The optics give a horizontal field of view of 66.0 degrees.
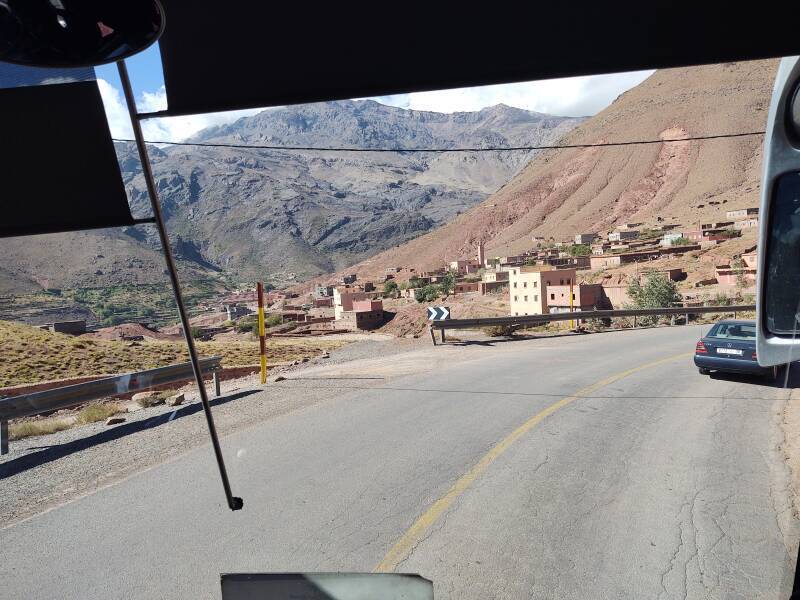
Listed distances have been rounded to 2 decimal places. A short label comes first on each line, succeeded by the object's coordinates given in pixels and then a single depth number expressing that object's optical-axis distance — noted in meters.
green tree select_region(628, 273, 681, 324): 39.25
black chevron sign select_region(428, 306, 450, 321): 19.82
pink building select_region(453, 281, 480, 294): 79.19
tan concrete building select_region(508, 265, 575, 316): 50.34
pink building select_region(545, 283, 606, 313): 49.25
